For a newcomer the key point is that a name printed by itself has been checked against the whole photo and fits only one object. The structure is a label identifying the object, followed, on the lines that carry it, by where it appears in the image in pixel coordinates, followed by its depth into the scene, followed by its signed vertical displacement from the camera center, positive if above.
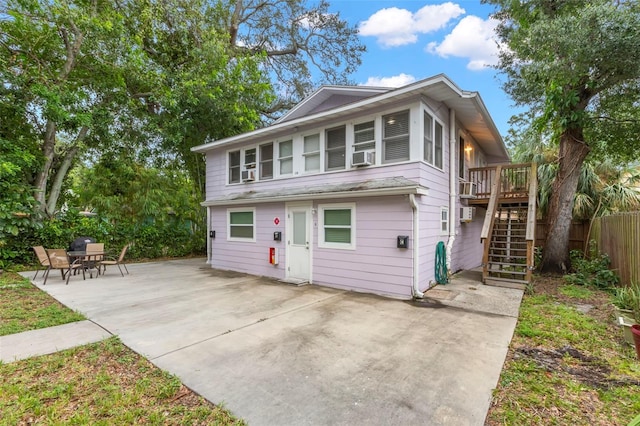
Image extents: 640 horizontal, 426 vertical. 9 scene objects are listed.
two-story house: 5.98 +0.67
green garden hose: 6.85 -1.09
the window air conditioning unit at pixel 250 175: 9.01 +1.30
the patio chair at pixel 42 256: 7.32 -0.99
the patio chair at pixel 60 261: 7.29 -1.13
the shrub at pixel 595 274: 6.52 -1.28
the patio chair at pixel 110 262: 7.90 -1.24
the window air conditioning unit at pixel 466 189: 8.44 +0.85
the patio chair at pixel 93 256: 7.67 -1.02
